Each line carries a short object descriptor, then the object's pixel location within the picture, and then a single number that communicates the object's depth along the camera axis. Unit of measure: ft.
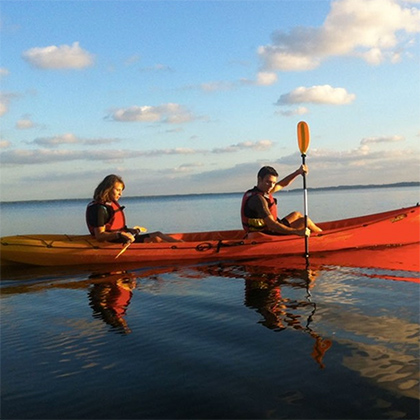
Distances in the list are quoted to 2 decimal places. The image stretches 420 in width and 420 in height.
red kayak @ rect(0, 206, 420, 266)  26.96
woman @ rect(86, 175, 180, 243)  25.79
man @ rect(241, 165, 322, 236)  26.63
